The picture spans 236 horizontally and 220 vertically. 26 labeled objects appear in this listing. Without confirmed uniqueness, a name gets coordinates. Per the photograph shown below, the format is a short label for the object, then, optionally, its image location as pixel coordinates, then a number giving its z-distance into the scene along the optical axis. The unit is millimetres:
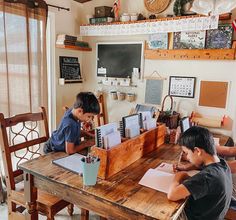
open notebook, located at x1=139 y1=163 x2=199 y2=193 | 1245
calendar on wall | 2756
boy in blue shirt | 1698
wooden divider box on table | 1293
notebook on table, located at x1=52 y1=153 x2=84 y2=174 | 1393
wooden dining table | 1058
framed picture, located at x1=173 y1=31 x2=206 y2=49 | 2587
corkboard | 2580
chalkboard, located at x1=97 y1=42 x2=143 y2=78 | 3062
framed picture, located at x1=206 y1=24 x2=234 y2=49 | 2422
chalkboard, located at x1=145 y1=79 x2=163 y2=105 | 2957
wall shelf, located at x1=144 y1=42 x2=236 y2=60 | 2477
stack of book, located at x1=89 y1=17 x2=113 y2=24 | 3080
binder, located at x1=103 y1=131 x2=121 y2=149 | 1324
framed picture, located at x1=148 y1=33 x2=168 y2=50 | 2794
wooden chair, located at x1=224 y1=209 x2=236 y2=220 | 1561
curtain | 2439
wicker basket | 2455
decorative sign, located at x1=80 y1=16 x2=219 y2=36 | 2441
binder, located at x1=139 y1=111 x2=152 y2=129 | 1789
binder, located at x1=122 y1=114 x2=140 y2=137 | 1581
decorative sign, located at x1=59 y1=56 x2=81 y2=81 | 3225
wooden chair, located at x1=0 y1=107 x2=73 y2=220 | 1608
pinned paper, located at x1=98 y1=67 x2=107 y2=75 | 3356
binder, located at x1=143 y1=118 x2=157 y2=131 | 1791
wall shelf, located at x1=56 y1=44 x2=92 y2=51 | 3038
